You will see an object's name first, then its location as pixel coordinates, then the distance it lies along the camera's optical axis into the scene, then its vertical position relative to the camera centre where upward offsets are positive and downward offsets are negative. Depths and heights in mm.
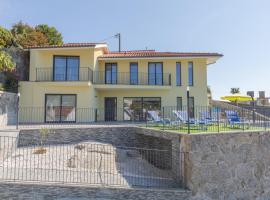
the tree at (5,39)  15050 +6196
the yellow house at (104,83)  13472 +2095
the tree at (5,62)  9553 +2631
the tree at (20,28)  21465 +10192
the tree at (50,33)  23034 +10313
